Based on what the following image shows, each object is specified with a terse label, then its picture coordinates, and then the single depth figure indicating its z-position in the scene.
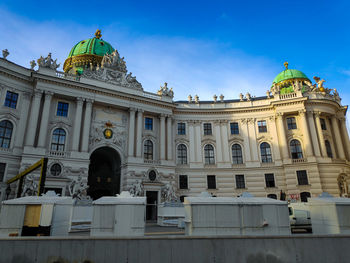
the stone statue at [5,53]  30.25
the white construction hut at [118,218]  11.59
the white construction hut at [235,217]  11.80
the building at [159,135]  30.20
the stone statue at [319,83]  41.49
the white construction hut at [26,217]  12.59
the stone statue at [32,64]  32.82
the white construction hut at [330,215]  12.27
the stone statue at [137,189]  32.06
